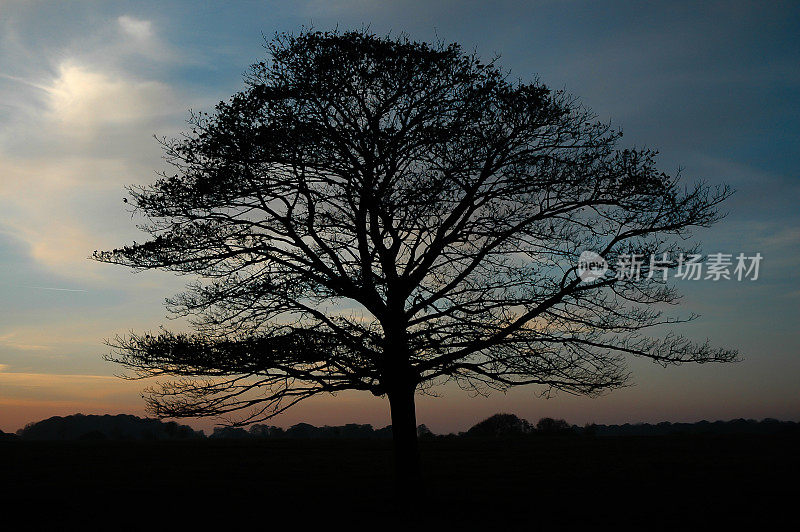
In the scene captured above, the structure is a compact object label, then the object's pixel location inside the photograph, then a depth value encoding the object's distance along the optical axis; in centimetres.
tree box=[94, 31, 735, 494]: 1340
